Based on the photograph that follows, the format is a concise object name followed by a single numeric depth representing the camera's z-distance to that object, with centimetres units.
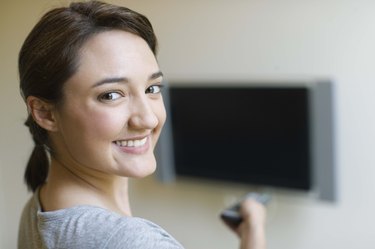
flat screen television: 255
